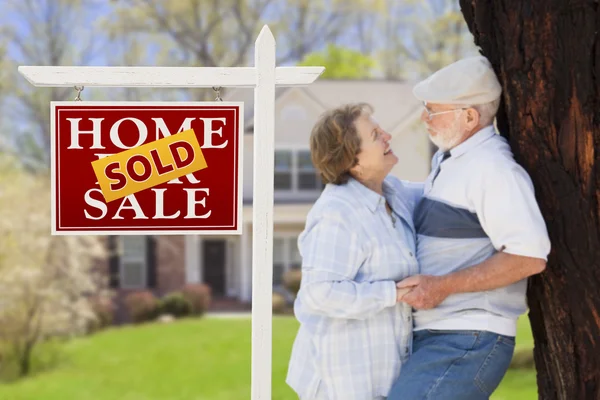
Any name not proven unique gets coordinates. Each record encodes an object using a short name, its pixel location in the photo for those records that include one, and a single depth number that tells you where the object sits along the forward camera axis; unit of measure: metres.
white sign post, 3.58
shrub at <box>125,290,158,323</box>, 22.59
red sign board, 3.61
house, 22.59
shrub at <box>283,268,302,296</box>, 22.59
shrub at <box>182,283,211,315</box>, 22.72
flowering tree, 18.50
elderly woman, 3.43
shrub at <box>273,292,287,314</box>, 21.91
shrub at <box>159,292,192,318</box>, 22.45
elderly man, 3.30
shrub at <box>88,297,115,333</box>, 21.84
